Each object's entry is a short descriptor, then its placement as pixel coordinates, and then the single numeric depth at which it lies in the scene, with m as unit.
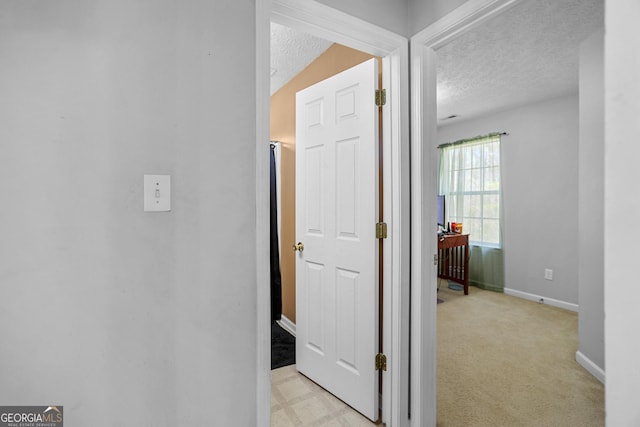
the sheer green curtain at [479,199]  4.37
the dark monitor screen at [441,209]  4.67
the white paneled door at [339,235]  1.76
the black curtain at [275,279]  3.03
